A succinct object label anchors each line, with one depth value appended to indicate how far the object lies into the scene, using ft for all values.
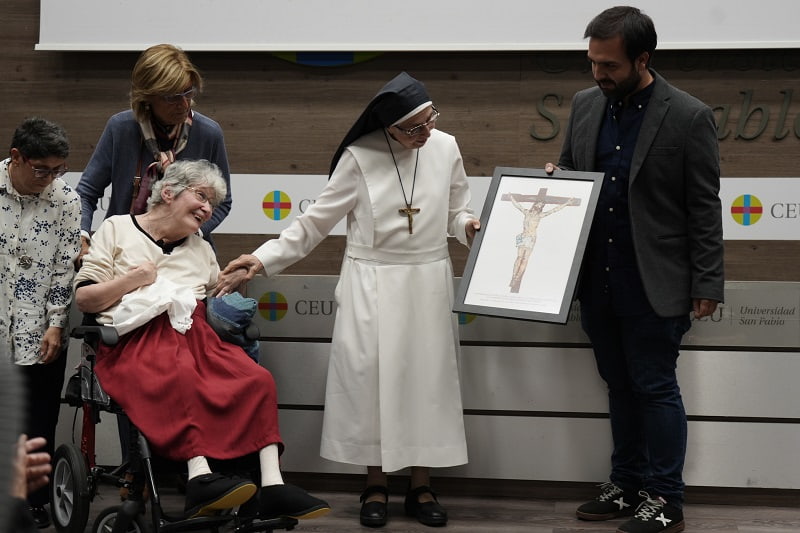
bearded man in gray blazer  9.93
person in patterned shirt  10.28
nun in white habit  11.07
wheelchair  9.02
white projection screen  14.14
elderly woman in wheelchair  9.27
